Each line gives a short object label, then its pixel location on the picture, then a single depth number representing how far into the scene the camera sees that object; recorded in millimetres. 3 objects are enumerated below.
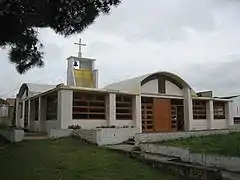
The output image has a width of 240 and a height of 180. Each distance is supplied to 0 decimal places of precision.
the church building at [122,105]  11844
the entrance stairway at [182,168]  5640
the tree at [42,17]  5348
